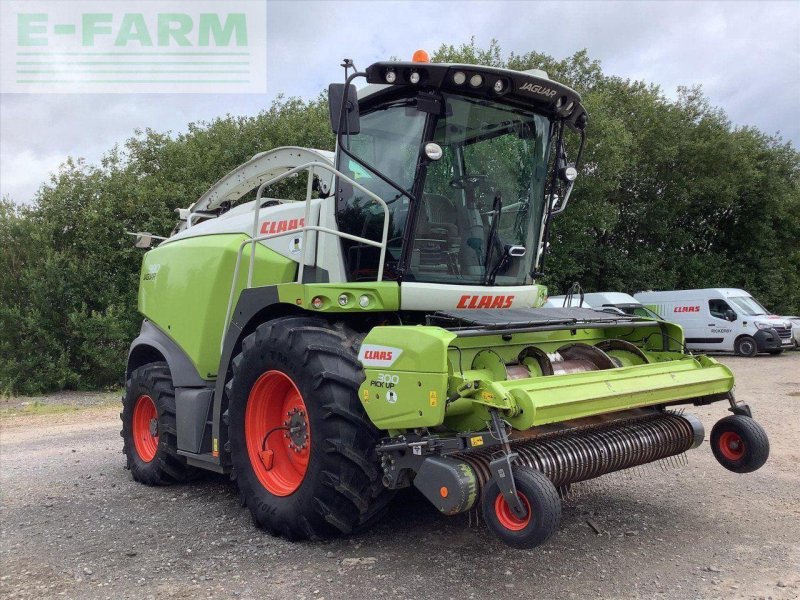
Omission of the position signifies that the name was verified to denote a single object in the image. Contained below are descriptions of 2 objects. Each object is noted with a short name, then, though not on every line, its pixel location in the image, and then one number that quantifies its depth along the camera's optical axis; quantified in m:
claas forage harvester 3.47
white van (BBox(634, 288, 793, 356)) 18.66
